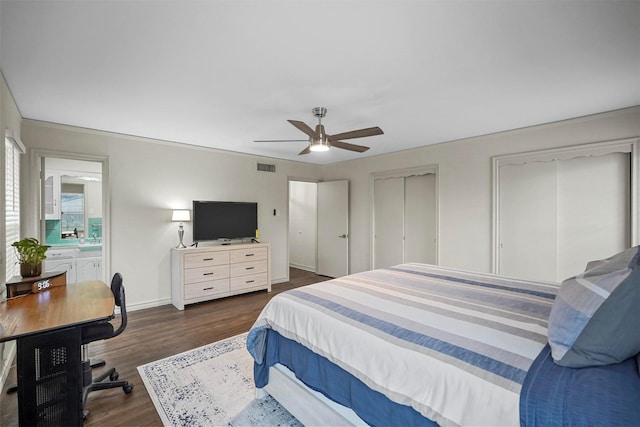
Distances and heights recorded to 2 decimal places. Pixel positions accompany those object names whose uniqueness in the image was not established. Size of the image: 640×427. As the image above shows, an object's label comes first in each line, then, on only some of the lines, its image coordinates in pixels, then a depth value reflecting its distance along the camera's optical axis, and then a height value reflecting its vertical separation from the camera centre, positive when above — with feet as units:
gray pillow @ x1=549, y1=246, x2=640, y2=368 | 3.52 -1.41
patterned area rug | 6.40 -4.50
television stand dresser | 13.56 -2.91
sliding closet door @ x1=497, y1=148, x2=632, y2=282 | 10.32 +0.00
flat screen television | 14.96 -0.32
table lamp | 13.97 -0.12
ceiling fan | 8.80 +2.51
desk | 5.44 -2.87
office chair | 6.81 -2.96
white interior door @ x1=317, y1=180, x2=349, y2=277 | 19.12 -1.00
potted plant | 7.63 -1.13
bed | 3.31 -2.07
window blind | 8.36 +0.51
